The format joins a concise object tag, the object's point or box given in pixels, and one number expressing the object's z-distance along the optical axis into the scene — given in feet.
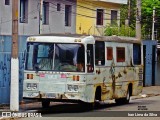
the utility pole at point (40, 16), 117.39
